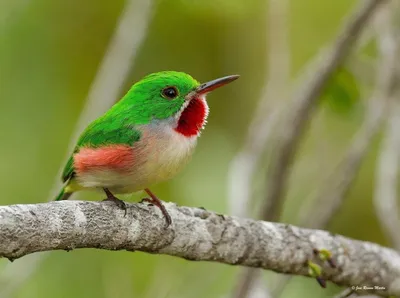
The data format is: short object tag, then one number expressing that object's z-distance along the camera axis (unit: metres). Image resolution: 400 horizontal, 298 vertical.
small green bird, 5.21
